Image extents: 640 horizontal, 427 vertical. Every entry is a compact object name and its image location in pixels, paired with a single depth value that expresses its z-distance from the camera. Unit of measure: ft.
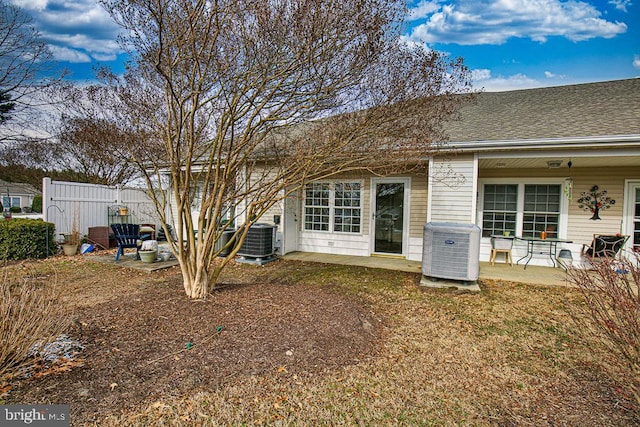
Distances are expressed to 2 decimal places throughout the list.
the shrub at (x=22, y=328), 7.69
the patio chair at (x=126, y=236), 24.61
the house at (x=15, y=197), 91.09
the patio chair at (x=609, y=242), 20.49
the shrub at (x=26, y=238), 23.65
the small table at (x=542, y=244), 23.09
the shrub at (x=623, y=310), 7.77
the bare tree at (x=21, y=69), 31.52
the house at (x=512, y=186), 20.51
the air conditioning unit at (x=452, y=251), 17.65
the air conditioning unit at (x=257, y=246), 24.82
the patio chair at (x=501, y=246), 23.63
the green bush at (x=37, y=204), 80.74
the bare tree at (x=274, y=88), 11.91
